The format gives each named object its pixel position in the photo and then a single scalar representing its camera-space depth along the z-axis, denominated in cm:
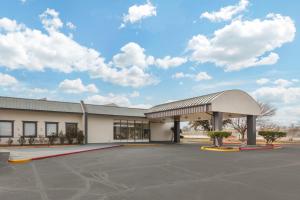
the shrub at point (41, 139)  1981
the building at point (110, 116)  1810
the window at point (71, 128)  2106
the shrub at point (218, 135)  1590
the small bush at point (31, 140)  1925
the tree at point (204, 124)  3529
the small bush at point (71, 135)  2090
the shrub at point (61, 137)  2062
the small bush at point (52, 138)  2011
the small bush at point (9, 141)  1843
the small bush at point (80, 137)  2129
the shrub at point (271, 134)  1853
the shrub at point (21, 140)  1887
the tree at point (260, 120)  3388
